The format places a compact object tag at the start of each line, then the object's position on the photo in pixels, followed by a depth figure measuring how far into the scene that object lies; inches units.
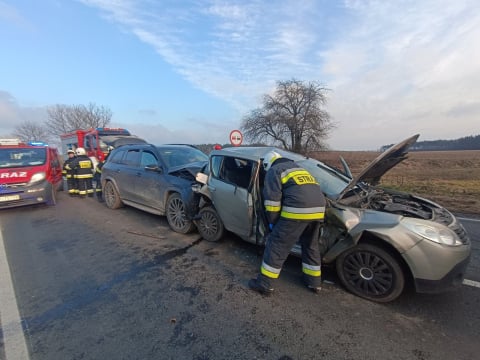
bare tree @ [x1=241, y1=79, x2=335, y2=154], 1346.0
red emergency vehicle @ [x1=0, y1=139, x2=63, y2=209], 237.1
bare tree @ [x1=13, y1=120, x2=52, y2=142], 1817.1
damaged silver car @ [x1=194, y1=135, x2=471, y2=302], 94.2
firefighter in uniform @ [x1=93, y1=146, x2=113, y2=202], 291.6
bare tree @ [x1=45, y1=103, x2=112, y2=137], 1509.6
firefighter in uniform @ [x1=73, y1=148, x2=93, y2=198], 308.2
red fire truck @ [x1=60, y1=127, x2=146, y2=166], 513.7
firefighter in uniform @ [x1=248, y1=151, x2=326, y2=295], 103.5
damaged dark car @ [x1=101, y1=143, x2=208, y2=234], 183.0
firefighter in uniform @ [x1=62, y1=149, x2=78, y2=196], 314.2
